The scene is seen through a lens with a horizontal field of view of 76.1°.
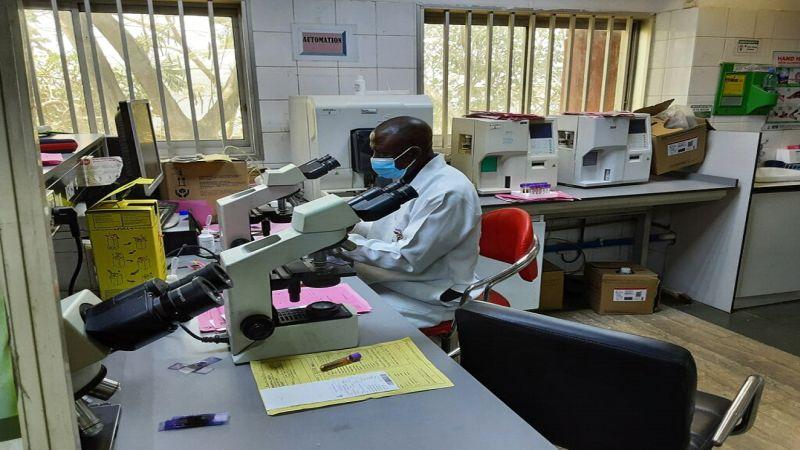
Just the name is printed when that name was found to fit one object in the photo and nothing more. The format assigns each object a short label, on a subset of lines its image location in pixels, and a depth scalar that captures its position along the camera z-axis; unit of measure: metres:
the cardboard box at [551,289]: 3.17
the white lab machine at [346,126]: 2.54
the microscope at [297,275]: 1.01
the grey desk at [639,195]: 2.81
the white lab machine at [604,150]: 3.04
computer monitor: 1.74
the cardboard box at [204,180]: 2.41
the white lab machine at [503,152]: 2.81
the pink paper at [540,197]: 2.77
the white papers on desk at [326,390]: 0.94
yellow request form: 1.00
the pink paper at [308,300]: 1.26
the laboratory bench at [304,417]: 0.84
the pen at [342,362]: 1.06
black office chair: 0.94
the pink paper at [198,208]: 2.30
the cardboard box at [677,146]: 3.25
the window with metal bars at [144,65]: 2.60
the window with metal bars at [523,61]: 3.26
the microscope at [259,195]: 1.58
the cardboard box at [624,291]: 3.13
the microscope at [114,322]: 0.67
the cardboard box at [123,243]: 1.37
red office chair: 1.78
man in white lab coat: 1.71
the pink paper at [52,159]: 1.17
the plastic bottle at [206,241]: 1.83
